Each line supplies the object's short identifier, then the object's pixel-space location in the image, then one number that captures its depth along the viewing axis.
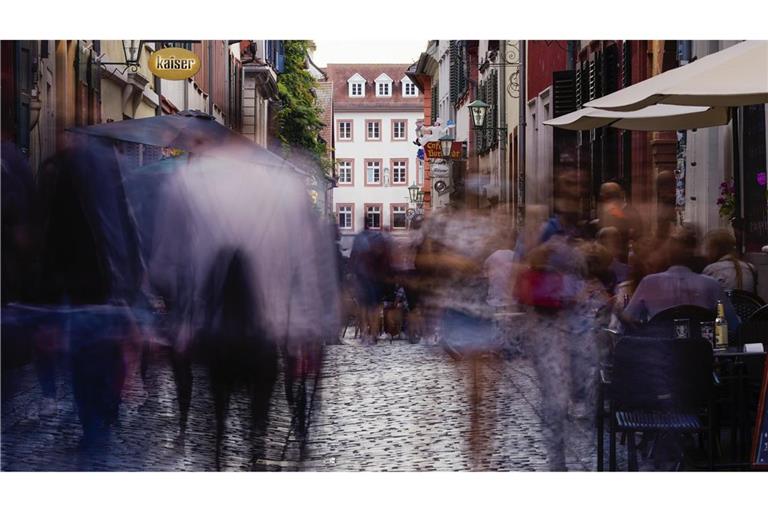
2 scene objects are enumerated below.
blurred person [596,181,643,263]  11.48
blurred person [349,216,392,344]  16.05
